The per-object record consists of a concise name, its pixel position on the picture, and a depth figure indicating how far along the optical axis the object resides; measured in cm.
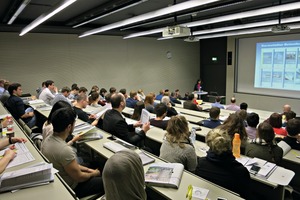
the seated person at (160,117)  376
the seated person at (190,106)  613
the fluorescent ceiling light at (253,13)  422
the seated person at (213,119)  386
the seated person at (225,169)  198
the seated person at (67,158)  196
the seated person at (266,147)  259
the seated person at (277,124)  354
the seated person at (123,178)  119
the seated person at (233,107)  615
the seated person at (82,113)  400
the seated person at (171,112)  515
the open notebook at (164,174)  182
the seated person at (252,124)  339
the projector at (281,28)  532
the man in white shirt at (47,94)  576
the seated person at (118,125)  310
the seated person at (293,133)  285
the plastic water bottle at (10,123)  283
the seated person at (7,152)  173
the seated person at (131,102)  612
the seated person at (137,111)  444
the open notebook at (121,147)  231
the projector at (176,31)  471
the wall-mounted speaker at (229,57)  1035
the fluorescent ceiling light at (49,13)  356
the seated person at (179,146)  237
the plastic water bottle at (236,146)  262
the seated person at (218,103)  658
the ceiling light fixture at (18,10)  394
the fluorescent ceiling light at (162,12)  374
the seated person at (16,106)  437
